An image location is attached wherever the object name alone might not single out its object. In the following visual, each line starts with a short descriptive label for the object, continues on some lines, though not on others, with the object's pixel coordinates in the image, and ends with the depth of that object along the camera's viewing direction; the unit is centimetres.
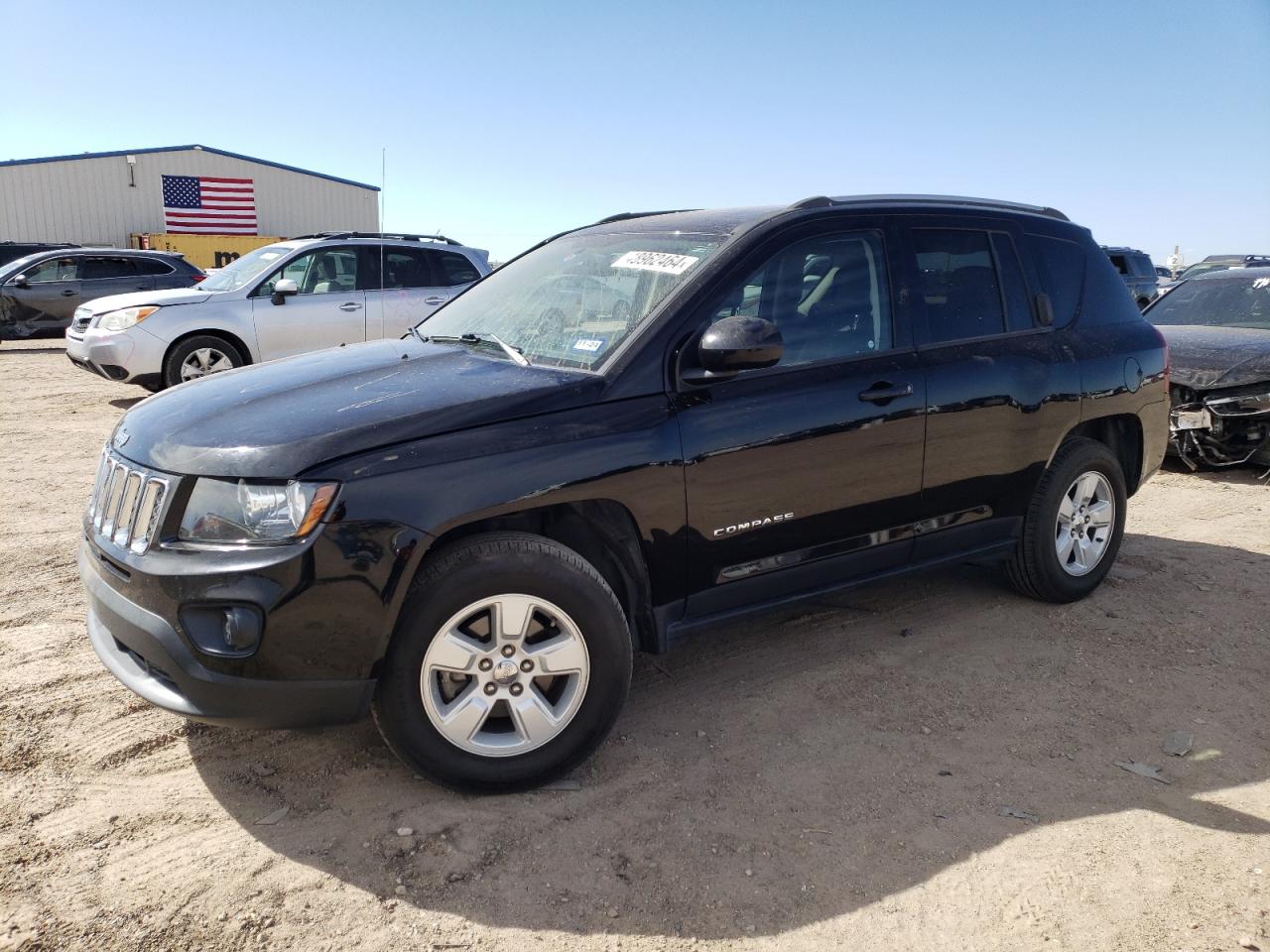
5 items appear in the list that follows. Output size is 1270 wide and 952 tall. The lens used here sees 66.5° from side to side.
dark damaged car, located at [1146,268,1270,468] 734
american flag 3173
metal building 2925
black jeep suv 280
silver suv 984
